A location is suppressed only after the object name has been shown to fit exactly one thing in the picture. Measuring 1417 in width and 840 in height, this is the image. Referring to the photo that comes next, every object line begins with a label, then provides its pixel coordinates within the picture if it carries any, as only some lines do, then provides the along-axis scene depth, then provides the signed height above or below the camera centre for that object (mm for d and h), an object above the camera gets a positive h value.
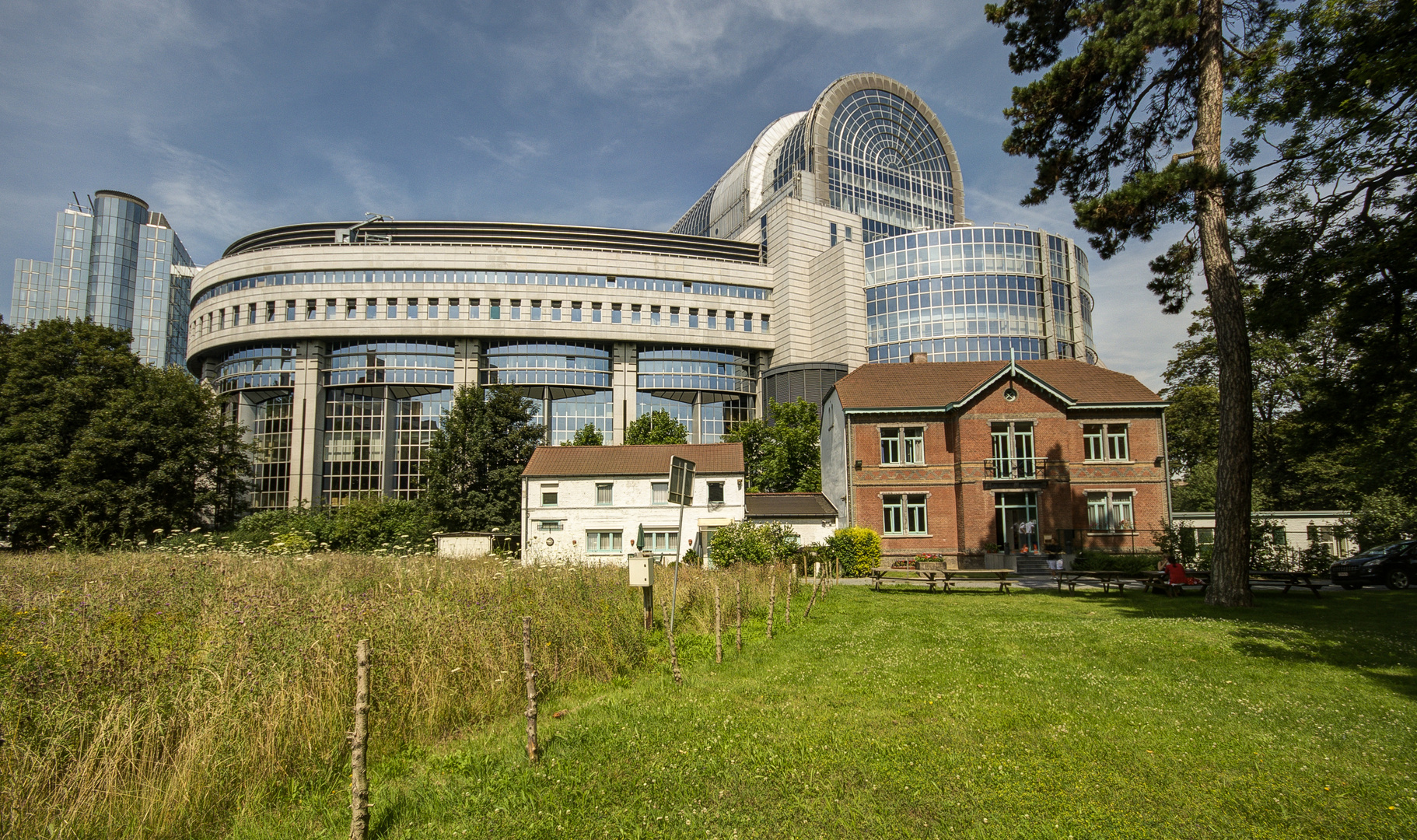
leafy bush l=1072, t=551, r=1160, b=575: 26588 -2941
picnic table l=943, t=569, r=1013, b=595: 21781 -2729
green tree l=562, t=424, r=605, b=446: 51006 +4441
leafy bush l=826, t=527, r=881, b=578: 29094 -2455
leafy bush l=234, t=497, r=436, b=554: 36594 -1565
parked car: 22844 -2752
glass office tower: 126875 +42663
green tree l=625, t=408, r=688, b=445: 50469 +4954
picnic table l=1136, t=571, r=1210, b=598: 19742 -2803
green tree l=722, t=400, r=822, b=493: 45562 +2949
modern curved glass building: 57250 +15142
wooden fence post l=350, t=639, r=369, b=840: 4730 -1892
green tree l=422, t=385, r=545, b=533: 38781 +2003
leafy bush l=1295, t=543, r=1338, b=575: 26453 -2834
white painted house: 33156 -307
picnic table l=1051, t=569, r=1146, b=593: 20609 -2751
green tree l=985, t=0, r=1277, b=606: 15898 +9220
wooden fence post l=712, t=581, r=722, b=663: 10570 -2181
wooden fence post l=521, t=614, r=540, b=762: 6469 -1784
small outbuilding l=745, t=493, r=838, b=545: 33438 -1161
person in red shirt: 19734 -2464
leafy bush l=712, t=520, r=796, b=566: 25859 -1988
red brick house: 32719 +1149
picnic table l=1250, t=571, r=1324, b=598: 19406 -2646
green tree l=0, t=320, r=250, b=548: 32281 +3159
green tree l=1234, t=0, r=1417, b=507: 12844 +5939
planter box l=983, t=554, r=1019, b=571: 31281 -3263
